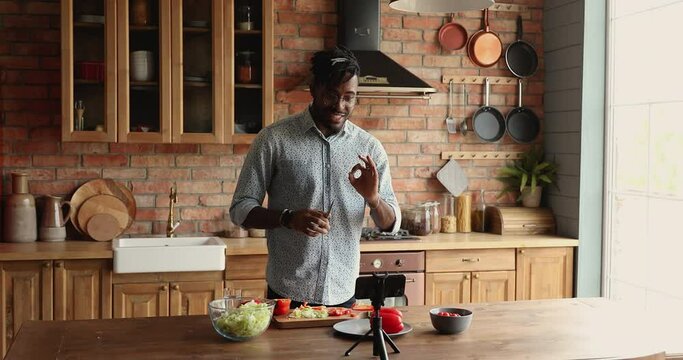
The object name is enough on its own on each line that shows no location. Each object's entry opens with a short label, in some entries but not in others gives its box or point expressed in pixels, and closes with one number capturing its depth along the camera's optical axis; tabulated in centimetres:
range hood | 461
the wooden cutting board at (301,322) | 258
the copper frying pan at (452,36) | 509
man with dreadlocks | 296
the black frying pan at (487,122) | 518
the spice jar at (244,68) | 452
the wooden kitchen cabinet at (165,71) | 432
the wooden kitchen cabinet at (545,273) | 471
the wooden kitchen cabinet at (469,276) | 454
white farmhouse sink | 406
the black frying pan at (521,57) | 521
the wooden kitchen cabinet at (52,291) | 406
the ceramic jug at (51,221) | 445
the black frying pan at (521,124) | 522
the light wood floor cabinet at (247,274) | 426
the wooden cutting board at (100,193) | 455
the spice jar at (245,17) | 452
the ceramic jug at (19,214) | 436
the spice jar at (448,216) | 500
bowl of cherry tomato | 252
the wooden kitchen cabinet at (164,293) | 414
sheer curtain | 417
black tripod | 228
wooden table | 229
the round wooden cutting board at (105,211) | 452
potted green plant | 509
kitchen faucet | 460
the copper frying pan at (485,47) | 513
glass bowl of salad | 238
